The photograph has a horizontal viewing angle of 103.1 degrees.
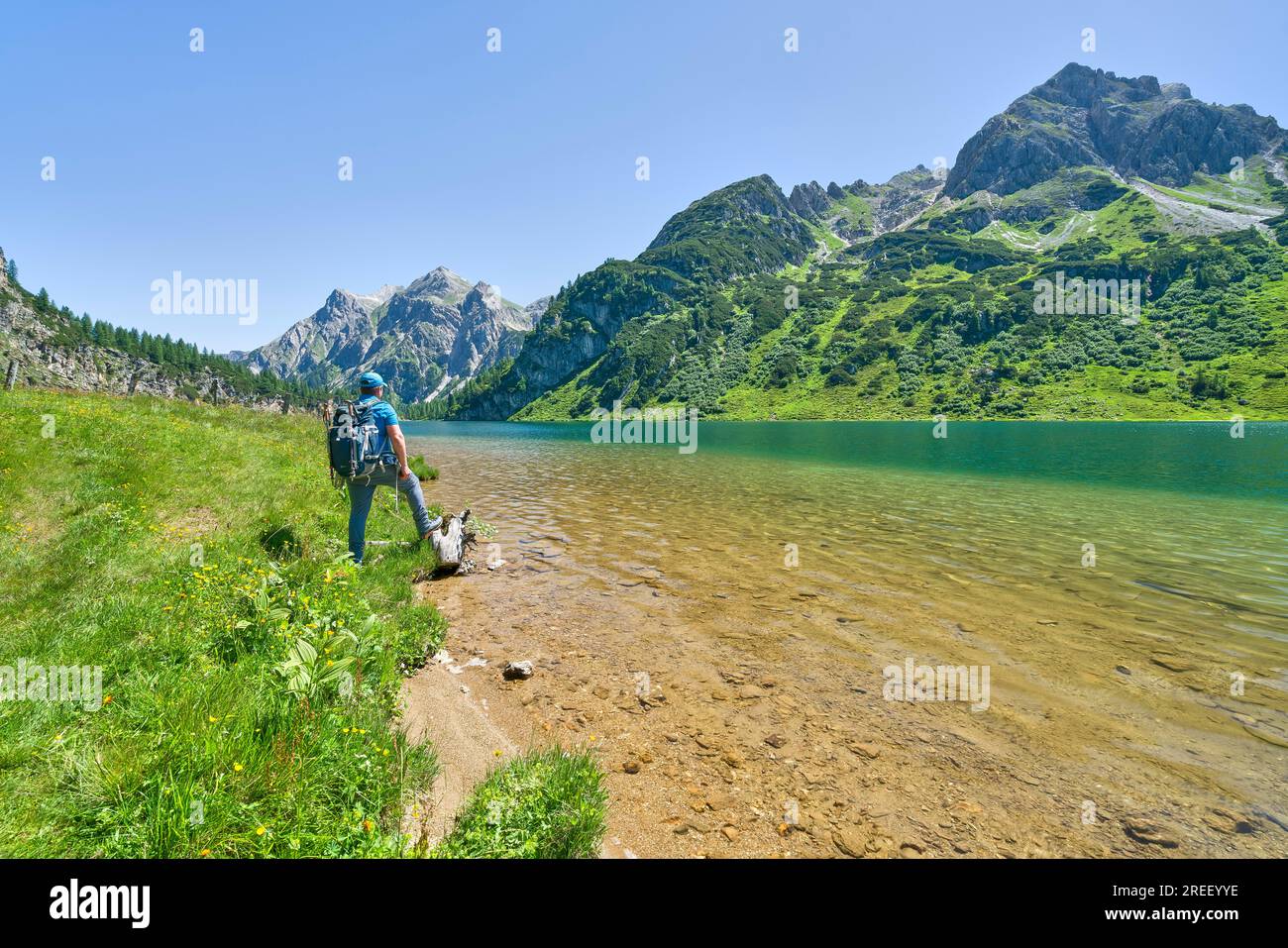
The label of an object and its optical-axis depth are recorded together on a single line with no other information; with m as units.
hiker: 10.38
